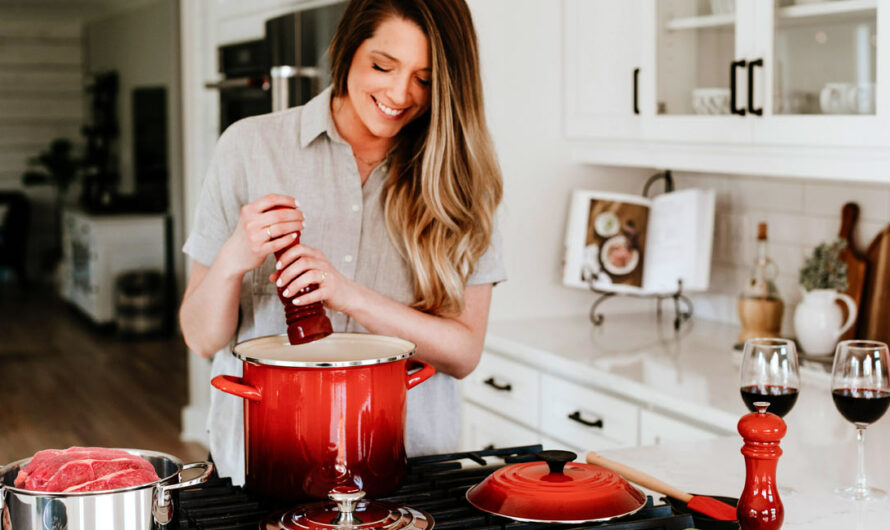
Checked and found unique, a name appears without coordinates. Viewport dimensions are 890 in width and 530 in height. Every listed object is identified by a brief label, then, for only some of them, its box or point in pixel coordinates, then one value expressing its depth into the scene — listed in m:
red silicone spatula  1.24
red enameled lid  1.13
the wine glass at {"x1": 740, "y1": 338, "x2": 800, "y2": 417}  1.59
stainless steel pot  0.97
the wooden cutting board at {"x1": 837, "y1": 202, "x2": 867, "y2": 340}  2.65
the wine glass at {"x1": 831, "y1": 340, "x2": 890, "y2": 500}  1.57
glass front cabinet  2.27
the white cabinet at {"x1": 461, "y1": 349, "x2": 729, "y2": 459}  2.48
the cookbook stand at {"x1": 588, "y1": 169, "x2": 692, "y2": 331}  3.22
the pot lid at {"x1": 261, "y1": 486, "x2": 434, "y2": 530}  1.05
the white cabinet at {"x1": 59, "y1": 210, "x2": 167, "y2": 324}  7.66
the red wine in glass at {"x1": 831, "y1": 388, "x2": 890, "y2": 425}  1.57
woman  1.62
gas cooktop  1.13
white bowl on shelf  2.67
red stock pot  1.17
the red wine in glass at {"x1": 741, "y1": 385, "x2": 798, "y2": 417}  1.59
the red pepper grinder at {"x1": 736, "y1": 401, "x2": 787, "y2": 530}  1.16
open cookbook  3.23
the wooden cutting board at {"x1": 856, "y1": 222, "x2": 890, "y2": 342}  2.60
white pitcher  2.60
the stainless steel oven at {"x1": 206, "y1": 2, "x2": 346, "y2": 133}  3.39
